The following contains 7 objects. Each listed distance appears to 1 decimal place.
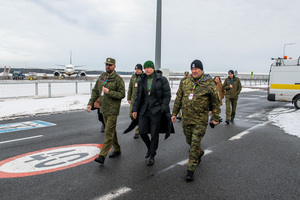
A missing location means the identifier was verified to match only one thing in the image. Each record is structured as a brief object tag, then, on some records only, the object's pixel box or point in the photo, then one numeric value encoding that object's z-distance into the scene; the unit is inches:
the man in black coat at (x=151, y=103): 170.2
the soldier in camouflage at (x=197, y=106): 149.6
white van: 496.7
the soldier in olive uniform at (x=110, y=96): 174.4
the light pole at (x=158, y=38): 546.9
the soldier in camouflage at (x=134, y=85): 247.4
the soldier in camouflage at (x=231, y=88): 344.8
